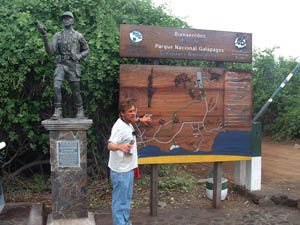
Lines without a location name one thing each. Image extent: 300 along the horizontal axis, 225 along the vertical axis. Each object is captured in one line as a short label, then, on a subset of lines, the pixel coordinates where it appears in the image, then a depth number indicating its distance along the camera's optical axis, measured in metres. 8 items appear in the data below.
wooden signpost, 4.48
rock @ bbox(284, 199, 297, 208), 5.14
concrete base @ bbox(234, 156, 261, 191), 5.57
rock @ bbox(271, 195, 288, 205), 5.22
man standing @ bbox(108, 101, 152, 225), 3.41
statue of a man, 3.98
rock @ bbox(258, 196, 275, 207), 5.21
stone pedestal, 3.94
